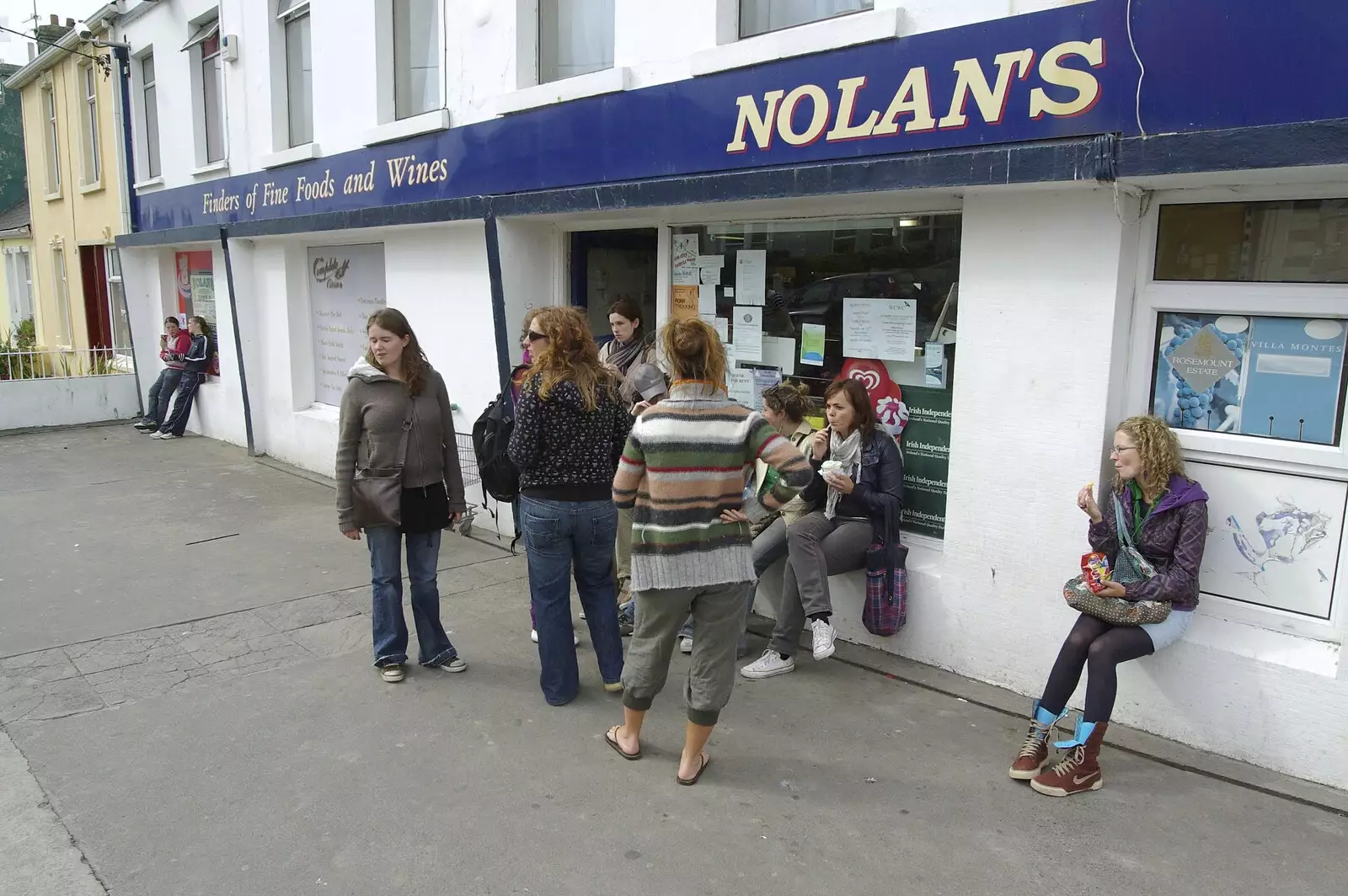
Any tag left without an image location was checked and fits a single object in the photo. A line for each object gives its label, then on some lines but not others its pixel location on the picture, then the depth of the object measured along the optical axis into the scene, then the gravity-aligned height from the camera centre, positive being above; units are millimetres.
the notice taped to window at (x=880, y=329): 4996 -128
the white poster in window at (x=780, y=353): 5590 -288
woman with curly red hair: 3961 -673
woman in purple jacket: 3602 -1041
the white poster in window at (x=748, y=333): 5758 -178
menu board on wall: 8910 -68
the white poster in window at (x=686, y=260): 6074 +262
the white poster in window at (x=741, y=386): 5812 -501
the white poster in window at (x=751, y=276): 5719 +157
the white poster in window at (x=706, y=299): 5984 +17
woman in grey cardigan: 4355 -768
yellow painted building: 14531 +1683
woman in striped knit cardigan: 3432 -712
